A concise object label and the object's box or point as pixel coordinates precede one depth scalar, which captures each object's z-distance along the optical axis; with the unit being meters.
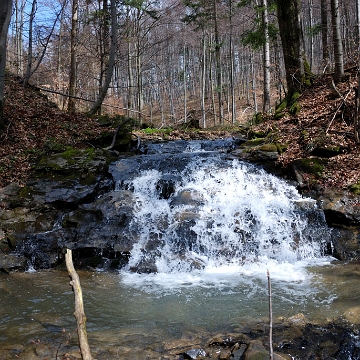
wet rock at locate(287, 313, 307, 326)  4.54
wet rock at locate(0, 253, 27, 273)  7.30
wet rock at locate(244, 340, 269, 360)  3.70
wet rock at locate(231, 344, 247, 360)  3.85
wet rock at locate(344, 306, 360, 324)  4.57
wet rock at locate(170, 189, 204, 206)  9.18
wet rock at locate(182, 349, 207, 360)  3.90
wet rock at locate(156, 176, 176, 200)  9.82
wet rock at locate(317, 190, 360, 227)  8.17
